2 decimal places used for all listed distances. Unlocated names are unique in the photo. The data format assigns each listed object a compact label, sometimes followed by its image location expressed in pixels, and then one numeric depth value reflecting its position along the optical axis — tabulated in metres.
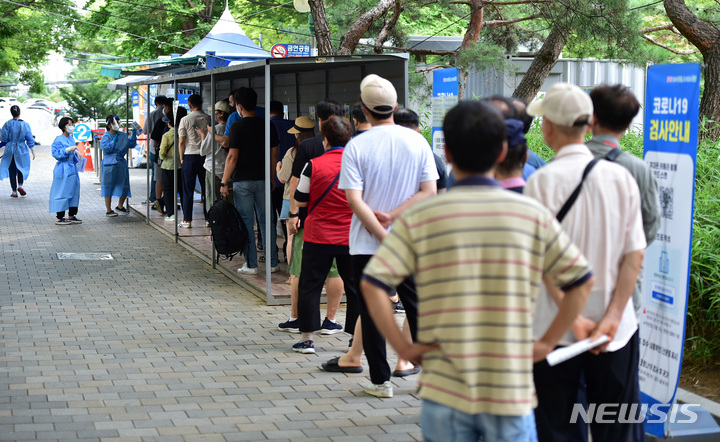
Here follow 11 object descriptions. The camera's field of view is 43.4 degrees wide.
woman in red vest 6.28
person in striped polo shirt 2.57
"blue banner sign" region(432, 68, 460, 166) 8.34
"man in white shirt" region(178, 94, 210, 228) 12.96
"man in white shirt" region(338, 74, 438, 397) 5.20
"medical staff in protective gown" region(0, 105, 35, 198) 19.69
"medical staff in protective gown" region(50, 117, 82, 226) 14.96
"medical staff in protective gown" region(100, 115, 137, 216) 15.63
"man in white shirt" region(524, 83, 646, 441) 3.22
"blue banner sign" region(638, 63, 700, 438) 4.36
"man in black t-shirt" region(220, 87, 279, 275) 9.24
